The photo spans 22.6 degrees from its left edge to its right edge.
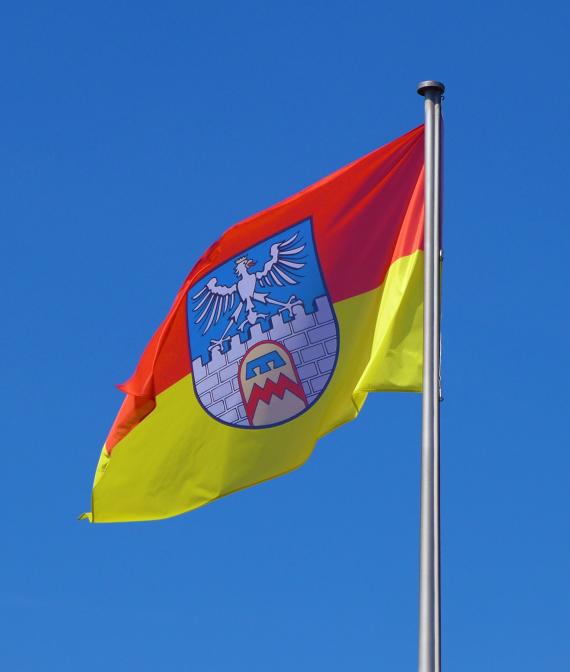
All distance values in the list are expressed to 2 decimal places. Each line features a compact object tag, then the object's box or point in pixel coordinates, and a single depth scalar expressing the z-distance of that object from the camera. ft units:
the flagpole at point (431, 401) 43.23
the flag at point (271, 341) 53.16
